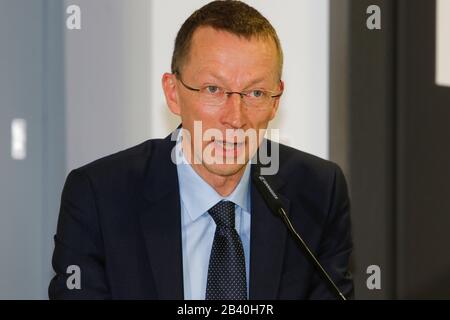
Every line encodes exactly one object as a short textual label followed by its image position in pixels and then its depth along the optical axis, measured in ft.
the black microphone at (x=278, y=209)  12.07
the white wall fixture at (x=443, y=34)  13.72
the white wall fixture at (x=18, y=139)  13.18
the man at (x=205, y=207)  12.51
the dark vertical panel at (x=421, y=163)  13.73
